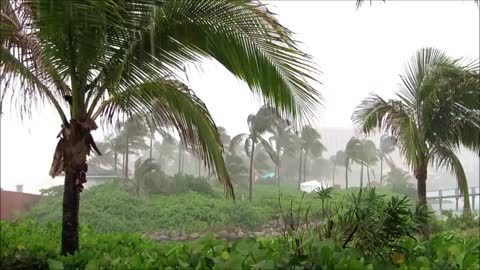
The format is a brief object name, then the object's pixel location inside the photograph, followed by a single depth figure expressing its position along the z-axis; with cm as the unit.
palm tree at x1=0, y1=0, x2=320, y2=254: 393
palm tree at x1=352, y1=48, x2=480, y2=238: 913
